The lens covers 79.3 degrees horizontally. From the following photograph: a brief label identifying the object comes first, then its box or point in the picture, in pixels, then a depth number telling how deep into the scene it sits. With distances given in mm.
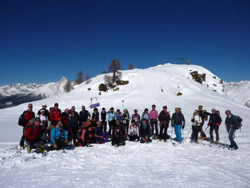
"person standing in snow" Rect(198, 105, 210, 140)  11062
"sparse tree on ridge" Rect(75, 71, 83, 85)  73250
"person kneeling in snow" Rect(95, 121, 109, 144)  10467
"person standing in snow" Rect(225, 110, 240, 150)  9070
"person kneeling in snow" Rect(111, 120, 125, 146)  9906
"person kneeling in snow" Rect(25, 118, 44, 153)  7984
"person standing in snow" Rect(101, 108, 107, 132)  12412
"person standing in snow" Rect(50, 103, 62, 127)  9906
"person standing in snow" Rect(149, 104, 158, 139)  11688
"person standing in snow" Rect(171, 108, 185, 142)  10656
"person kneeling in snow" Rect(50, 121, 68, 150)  8627
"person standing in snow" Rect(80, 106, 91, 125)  11457
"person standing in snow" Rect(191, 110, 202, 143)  10534
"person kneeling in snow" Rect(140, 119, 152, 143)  10633
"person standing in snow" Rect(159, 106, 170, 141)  11039
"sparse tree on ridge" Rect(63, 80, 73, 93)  72375
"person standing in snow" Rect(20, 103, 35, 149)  8659
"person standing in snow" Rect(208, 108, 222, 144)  10320
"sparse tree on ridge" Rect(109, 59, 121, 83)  54125
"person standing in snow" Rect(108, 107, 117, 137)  11977
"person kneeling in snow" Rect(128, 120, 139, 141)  11070
